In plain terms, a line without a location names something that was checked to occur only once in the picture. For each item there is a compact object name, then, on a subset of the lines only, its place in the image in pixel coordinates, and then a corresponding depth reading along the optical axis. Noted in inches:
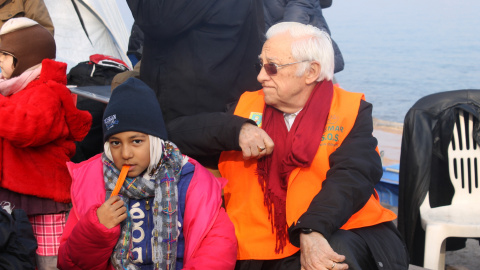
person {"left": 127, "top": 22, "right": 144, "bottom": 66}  238.4
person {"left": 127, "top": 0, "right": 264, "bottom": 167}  113.8
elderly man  103.7
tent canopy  263.4
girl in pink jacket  95.7
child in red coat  105.1
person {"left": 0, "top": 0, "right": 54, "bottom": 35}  182.2
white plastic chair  138.2
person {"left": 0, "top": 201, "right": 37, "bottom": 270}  86.5
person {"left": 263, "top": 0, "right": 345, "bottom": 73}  199.8
